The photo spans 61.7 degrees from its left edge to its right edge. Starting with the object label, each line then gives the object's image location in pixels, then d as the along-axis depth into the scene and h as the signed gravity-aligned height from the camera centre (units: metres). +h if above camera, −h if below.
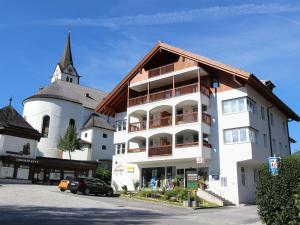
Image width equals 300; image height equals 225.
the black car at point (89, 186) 22.27 -1.49
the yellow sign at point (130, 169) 28.27 +0.10
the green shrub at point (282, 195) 9.46 -0.88
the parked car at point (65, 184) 23.25 -1.37
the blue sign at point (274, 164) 9.80 +0.29
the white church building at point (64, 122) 41.59 +8.04
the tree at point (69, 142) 38.64 +4.07
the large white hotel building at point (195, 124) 22.87 +4.62
